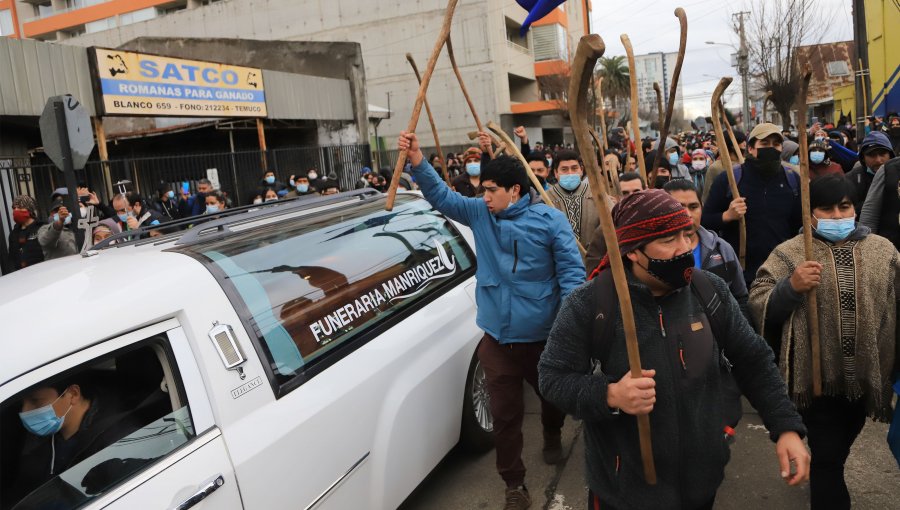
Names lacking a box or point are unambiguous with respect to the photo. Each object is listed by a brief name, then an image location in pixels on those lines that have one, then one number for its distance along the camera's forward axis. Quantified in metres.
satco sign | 13.91
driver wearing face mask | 2.03
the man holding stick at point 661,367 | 1.99
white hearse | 2.04
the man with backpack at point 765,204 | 4.30
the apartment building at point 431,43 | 31.52
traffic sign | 5.63
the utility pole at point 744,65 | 23.69
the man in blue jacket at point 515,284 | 3.43
